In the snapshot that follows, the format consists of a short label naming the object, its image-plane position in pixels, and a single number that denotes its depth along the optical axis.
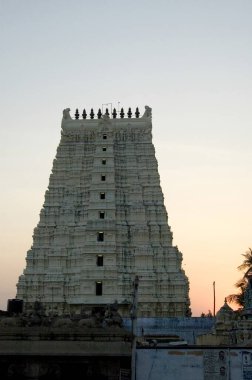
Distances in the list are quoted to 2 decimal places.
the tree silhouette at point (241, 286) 54.50
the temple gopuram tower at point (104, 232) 56.91
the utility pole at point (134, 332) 20.08
